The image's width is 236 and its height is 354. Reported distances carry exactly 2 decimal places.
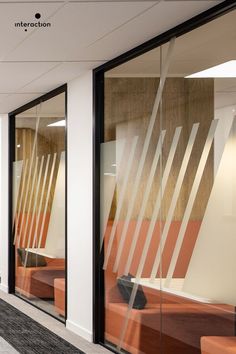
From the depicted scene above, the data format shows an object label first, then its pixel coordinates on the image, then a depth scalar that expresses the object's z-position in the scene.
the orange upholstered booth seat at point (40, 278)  8.14
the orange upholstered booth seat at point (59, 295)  7.94
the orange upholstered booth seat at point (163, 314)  4.63
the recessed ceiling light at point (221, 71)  4.46
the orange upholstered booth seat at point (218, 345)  4.32
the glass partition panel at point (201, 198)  4.39
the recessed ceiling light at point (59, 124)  7.98
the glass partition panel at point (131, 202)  5.52
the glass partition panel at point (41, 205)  8.11
